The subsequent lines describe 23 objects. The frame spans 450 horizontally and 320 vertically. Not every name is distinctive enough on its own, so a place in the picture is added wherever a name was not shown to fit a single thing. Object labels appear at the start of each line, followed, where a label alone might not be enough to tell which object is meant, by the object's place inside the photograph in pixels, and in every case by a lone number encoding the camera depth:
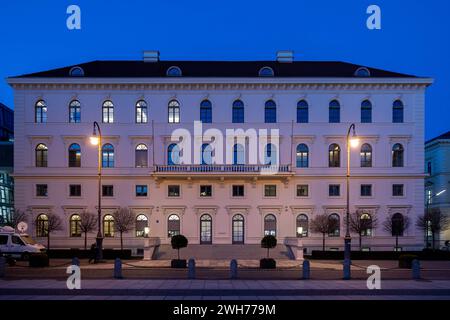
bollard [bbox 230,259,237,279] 24.12
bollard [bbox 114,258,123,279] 23.58
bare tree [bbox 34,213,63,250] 42.56
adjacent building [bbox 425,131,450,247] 58.47
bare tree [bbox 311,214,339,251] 42.34
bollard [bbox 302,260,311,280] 23.92
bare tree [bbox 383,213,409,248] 45.28
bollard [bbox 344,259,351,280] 24.03
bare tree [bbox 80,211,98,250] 42.53
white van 33.47
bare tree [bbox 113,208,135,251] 42.72
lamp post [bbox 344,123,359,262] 28.97
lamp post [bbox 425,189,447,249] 44.95
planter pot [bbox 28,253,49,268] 28.88
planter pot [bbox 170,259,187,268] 29.66
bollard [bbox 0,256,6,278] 23.66
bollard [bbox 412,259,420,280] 24.36
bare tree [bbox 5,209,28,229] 44.16
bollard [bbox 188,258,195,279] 23.52
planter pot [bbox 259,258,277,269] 29.64
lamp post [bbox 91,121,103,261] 32.47
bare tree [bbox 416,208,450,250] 44.34
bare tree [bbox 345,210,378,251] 41.78
